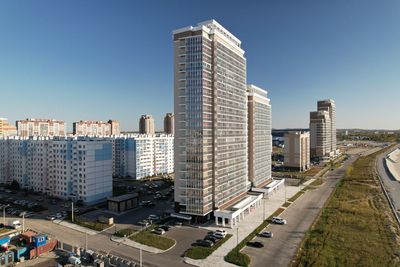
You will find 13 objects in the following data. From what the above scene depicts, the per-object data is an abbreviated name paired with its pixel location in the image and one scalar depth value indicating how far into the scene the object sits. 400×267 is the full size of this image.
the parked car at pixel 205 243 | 49.66
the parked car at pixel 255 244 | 49.76
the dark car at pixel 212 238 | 51.51
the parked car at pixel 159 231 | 55.93
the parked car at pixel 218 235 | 53.09
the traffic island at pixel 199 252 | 45.62
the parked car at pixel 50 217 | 64.82
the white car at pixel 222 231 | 54.08
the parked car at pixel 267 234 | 54.32
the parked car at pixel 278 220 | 62.66
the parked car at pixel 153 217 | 64.62
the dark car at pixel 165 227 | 57.90
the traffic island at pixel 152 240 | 50.19
